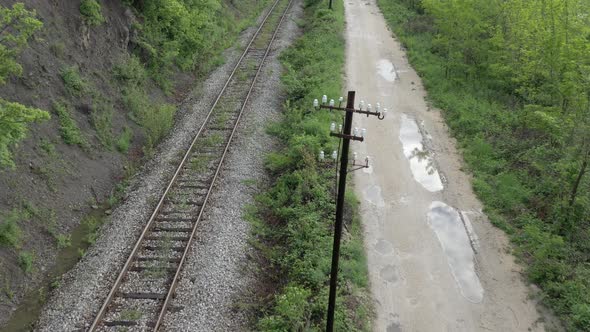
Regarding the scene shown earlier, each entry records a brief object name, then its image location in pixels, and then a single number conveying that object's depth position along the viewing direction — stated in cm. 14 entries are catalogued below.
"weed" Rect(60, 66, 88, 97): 1739
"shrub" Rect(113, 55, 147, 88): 2036
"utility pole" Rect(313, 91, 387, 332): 875
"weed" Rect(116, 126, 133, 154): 1816
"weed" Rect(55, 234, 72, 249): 1364
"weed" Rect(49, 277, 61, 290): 1229
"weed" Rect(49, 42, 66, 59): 1741
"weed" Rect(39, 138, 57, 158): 1520
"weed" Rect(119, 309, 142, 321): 1108
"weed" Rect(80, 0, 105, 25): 1914
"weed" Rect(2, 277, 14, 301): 1162
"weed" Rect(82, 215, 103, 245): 1396
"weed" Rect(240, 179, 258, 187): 1694
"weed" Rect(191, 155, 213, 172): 1739
